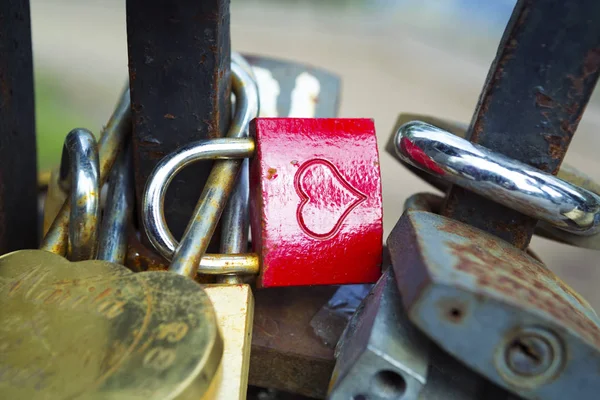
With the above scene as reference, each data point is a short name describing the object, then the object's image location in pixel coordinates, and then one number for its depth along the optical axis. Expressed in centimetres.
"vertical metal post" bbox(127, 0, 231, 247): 15
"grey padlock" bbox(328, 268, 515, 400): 12
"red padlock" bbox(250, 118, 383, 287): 16
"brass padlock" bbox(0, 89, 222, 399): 11
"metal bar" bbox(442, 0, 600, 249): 14
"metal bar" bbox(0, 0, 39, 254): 18
